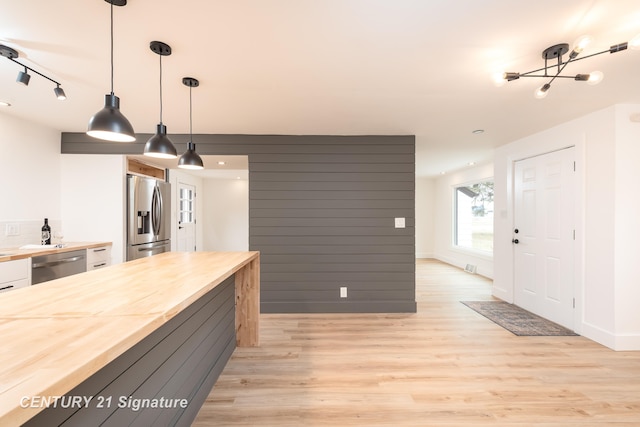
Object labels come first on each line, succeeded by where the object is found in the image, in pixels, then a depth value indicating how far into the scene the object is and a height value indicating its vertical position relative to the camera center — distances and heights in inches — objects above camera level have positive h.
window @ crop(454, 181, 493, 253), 249.9 -1.0
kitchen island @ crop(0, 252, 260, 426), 25.6 -14.4
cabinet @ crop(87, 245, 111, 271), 132.4 -20.7
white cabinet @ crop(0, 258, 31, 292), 96.3 -21.0
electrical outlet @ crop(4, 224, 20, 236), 121.5 -6.9
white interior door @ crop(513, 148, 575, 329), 131.0 -10.0
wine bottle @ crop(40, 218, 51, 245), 133.2 -9.4
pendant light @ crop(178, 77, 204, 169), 104.1 +19.9
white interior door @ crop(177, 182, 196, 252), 257.0 -2.6
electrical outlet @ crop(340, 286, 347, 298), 154.3 -42.6
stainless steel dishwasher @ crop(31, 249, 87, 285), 107.8 -20.7
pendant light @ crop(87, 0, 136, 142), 61.5 +19.9
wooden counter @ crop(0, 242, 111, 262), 99.4 -14.3
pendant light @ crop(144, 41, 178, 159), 84.9 +20.5
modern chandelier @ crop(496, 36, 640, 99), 63.2 +38.9
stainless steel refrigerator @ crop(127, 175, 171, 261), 150.2 -1.0
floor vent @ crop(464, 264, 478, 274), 252.1 -47.9
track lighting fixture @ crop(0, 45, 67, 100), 74.7 +42.7
